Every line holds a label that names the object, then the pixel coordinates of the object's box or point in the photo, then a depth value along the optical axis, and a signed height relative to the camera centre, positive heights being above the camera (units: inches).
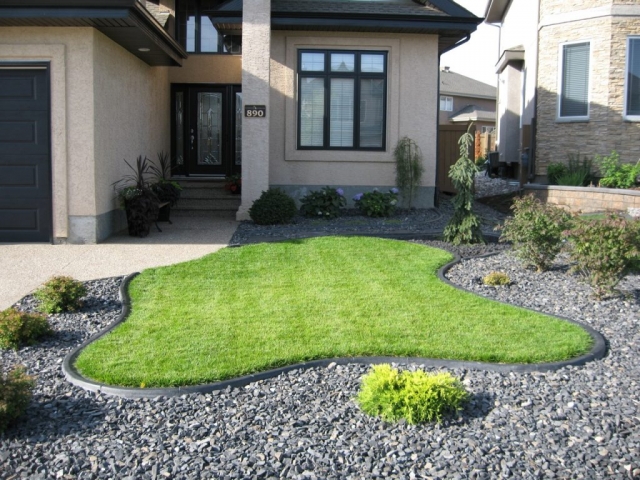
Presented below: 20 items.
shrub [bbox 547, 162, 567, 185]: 607.2 -0.5
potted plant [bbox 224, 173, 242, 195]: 601.6 -14.9
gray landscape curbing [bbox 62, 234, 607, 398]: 205.6 -62.1
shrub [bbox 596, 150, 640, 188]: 542.0 -1.4
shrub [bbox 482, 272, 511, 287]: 330.3 -50.5
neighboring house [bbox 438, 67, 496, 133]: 1925.4 +200.2
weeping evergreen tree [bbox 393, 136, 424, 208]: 573.3 +2.2
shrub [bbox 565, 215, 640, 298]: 288.2 -31.2
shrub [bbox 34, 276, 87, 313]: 283.4 -51.7
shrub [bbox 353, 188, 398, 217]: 542.3 -26.3
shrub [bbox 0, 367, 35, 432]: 179.8 -58.9
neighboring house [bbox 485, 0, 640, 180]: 603.5 +79.3
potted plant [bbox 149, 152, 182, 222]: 532.8 -20.4
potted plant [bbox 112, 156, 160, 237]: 466.3 -26.3
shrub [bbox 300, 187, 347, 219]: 539.5 -26.6
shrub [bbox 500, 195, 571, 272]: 337.7 -28.8
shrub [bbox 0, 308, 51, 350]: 244.4 -56.4
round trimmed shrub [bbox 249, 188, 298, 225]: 503.8 -29.4
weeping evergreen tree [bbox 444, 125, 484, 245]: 407.2 -21.0
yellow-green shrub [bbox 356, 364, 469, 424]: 186.7 -59.9
